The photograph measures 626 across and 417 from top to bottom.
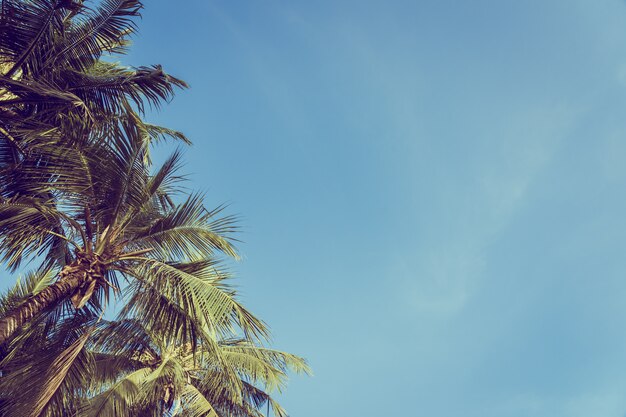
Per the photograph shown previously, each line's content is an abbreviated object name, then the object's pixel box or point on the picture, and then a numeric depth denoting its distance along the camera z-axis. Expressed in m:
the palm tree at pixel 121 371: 6.53
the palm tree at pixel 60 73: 6.74
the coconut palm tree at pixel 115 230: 6.75
